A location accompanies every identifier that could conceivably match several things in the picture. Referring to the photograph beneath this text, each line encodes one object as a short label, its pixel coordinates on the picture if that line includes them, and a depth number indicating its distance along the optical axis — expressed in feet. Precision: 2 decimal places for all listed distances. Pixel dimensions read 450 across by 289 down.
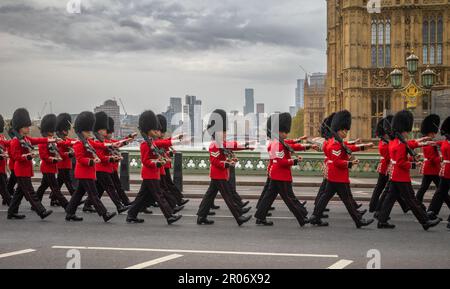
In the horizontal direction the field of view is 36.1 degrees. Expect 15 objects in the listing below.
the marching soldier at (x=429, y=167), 49.08
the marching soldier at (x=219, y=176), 43.28
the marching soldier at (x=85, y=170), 44.50
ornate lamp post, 81.87
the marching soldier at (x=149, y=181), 43.57
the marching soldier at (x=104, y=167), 48.39
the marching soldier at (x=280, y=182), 43.29
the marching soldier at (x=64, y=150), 52.65
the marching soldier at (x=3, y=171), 49.44
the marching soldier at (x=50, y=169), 49.90
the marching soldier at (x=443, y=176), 45.32
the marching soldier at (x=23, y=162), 45.06
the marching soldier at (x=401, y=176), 41.34
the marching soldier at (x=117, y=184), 52.16
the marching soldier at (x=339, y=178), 42.39
